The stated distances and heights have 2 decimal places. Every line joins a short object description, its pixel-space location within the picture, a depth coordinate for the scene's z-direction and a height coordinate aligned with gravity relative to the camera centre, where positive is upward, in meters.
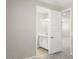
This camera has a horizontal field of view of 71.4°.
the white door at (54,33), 2.68 -0.22
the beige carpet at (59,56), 2.36 -1.22
